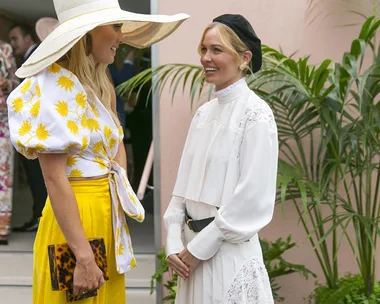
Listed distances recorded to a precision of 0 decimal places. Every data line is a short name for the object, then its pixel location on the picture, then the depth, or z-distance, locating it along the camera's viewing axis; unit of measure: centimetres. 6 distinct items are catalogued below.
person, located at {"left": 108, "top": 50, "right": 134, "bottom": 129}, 540
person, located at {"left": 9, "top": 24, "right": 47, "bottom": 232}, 562
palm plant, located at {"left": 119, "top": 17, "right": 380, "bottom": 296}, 361
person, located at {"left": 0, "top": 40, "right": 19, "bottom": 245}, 541
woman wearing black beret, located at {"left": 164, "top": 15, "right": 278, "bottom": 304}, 235
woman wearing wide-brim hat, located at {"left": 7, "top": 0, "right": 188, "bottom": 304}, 211
